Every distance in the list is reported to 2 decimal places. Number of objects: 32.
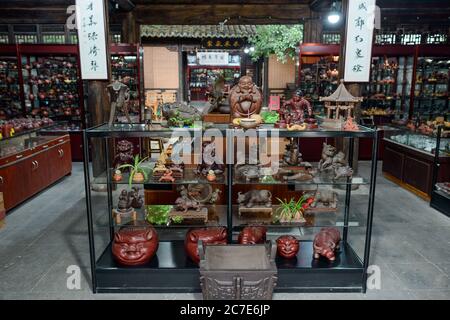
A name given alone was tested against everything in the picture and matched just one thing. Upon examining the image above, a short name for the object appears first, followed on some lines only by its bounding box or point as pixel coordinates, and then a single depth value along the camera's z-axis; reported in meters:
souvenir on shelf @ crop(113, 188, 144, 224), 3.75
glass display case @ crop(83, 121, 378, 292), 3.29
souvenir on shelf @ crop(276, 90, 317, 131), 3.27
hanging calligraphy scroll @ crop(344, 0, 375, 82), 5.62
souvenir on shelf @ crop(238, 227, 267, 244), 3.44
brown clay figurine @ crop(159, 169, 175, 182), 3.43
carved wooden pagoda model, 3.35
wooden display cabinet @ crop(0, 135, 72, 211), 5.23
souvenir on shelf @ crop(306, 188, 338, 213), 3.88
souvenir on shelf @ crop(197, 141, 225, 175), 3.59
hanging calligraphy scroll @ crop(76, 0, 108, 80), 5.60
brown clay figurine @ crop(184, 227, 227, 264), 3.37
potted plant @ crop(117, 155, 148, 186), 3.50
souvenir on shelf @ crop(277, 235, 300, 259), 3.47
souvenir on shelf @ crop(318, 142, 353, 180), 3.46
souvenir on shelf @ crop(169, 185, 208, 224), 3.63
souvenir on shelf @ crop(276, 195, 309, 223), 3.66
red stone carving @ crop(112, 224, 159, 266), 3.34
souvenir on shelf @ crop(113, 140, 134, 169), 3.89
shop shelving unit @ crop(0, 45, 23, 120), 8.65
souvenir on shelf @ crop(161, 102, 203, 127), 3.39
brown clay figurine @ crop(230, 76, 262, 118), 3.35
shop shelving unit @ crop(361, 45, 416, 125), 9.09
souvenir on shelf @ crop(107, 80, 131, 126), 3.42
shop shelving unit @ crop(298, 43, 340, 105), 8.06
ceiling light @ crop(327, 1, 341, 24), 7.34
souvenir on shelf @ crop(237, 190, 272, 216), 3.76
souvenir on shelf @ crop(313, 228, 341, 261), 3.47
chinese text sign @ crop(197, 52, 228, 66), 12.41
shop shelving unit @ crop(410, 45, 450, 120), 8.77
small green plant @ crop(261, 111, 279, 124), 3.84
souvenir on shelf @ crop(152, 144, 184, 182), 3.45
